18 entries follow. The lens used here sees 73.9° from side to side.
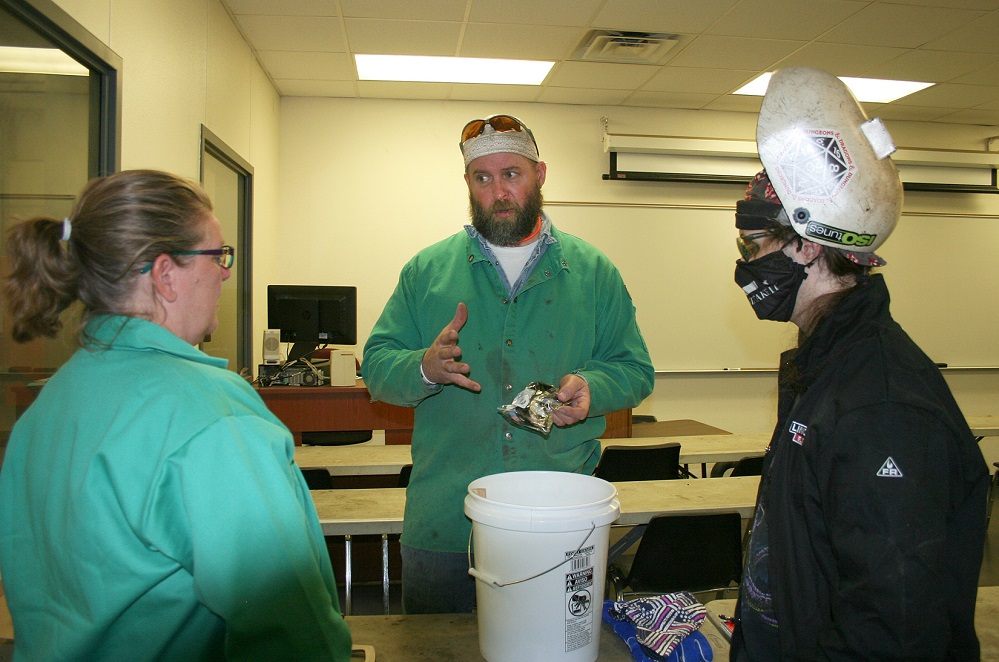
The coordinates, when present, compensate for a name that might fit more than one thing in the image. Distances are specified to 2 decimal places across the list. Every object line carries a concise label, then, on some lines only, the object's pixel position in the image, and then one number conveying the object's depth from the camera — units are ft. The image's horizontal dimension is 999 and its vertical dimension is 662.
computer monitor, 15.80
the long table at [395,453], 10.05
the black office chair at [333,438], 15.51
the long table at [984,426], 13.70
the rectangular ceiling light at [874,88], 18.67
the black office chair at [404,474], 9.91
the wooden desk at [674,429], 15.14
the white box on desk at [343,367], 14.71
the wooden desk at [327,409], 14.52
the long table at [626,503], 7.41
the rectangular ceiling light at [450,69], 17.20
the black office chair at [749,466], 11.00
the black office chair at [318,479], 9.42
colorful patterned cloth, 4.20
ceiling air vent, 15.58
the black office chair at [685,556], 8.00
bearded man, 5.68
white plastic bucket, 3.92
